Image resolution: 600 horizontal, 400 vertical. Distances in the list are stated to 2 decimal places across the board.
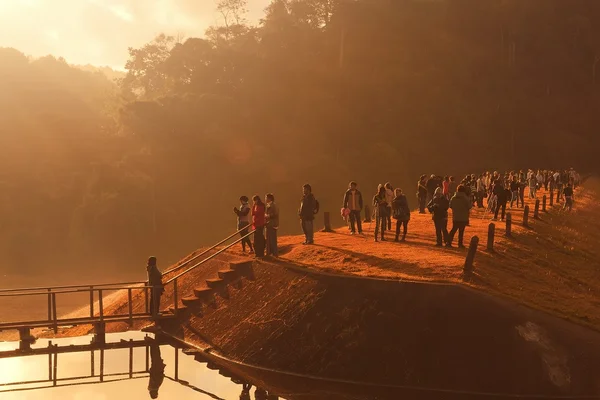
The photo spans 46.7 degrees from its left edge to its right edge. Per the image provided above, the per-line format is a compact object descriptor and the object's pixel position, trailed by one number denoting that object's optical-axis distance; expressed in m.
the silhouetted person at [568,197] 38.16
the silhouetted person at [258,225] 23.86
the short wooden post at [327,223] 30.34
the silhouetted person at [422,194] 34.00
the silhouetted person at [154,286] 22.84
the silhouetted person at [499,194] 31.30
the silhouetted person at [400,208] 24.86
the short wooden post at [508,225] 27.55
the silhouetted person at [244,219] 25.25
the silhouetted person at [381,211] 25.45
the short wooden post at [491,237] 23.75
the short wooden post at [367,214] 32.62
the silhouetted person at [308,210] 24.91
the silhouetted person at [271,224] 23.86
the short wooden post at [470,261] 20.06
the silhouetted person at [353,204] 27.05
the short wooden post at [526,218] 31.17
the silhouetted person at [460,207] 22.88
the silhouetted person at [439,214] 23.52
